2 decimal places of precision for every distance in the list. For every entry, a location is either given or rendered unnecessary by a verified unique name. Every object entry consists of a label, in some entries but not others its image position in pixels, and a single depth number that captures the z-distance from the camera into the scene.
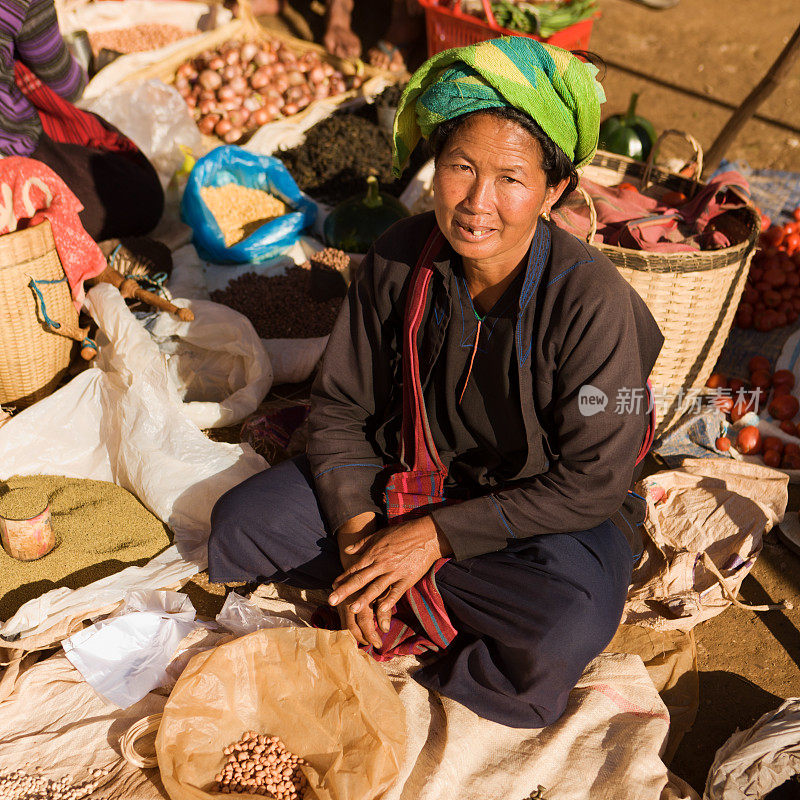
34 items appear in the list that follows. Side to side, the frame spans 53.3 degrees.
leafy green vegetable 4.25
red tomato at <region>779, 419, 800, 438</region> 2.88
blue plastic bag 3.40
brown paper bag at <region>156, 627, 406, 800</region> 1.72
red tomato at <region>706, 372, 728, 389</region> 3.07
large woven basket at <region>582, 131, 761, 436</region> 2.51
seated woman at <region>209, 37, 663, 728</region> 1.71
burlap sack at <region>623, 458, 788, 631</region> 2.26
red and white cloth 2.63
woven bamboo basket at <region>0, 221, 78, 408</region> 2.58
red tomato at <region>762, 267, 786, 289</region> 3.18
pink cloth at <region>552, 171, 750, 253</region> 2.62
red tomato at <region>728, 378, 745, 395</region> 3.06
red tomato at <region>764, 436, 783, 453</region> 2.80
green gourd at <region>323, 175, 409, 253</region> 3.42
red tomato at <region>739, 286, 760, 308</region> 3.20
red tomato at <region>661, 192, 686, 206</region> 2.94
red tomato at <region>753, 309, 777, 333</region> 3.14
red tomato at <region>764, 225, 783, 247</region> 3.30
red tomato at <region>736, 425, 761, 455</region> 2.83
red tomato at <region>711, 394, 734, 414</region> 2.98
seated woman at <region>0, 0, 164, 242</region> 2.97
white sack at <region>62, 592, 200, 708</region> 1.93
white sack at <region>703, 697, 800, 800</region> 1.70
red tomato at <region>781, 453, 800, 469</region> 2.76
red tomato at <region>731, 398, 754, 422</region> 2.96
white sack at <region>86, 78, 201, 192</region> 3.84
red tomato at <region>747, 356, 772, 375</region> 3.10
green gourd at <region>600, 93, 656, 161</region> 3.86
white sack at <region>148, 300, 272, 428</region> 2.75
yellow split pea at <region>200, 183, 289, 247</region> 3.54
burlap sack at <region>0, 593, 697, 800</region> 1.76
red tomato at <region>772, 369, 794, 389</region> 2.99
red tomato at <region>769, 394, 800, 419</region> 2.90
